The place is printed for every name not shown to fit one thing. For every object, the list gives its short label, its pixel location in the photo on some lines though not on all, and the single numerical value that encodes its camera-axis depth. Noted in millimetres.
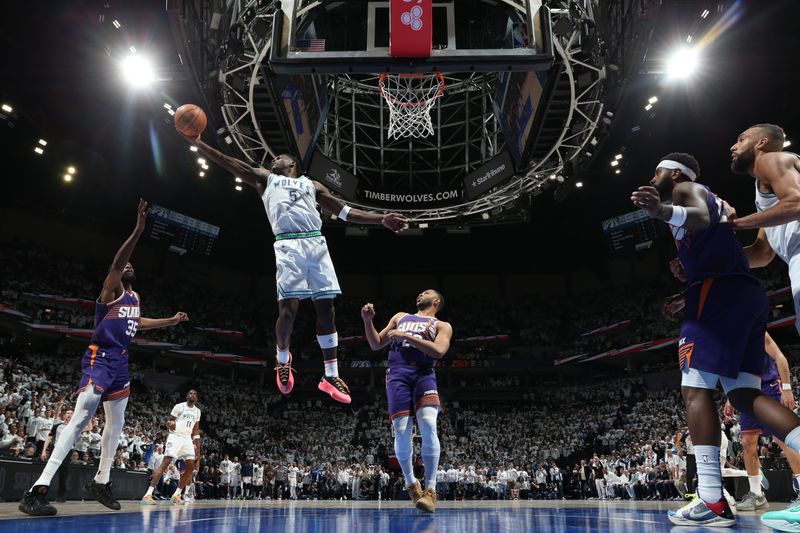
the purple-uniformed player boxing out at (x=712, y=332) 3328
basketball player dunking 4762
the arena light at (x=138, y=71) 13969
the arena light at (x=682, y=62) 13145
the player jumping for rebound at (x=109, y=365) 5258
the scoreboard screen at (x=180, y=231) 25766
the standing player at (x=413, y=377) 5461
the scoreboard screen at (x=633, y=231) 25469
